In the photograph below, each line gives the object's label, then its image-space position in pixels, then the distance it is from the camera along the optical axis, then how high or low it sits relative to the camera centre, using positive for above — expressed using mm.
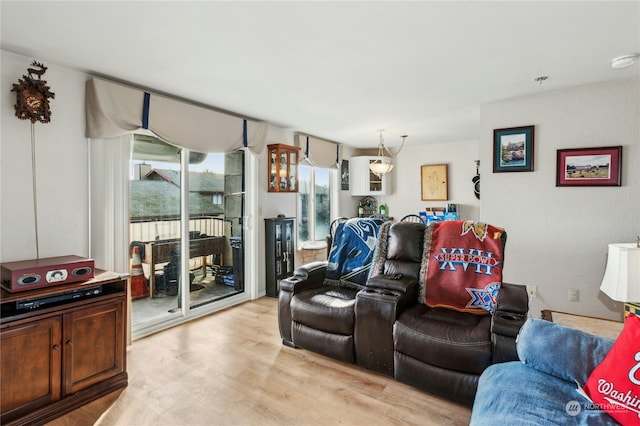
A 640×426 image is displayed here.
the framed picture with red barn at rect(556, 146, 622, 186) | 3025 +428
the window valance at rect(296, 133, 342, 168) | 5104 +1018
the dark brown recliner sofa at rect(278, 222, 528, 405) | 1965 -810
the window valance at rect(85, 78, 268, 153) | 2672 +893
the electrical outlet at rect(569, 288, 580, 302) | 3207 -861
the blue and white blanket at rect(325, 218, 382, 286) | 3092 -424
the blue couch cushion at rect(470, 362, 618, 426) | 1214 -794
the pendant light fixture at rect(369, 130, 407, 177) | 4895 +861
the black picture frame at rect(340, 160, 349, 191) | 6355 +702
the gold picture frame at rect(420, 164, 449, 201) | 6000 +527
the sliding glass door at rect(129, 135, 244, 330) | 3232 -219
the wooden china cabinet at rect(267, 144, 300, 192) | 4430 +609
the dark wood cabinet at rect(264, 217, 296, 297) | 4398 -578
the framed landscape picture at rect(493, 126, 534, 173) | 3406 +664
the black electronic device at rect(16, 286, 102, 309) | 1899 -565
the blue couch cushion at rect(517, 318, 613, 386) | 1402 -648
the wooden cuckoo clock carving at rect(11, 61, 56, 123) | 2266 +829
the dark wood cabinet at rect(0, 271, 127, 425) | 1818 -898
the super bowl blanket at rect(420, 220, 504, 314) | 2412 -461
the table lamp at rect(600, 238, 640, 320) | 1854 -389
